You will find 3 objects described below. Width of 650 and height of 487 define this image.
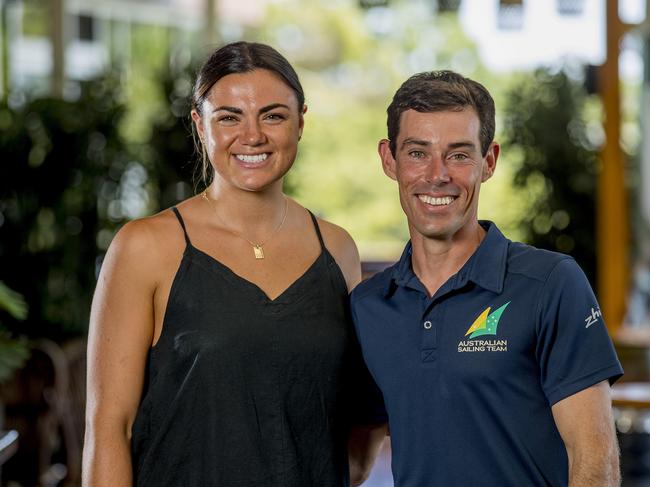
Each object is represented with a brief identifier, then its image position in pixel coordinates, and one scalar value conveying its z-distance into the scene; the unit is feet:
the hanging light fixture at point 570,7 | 26.50
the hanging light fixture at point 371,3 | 29.35
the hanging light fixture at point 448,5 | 29.14
